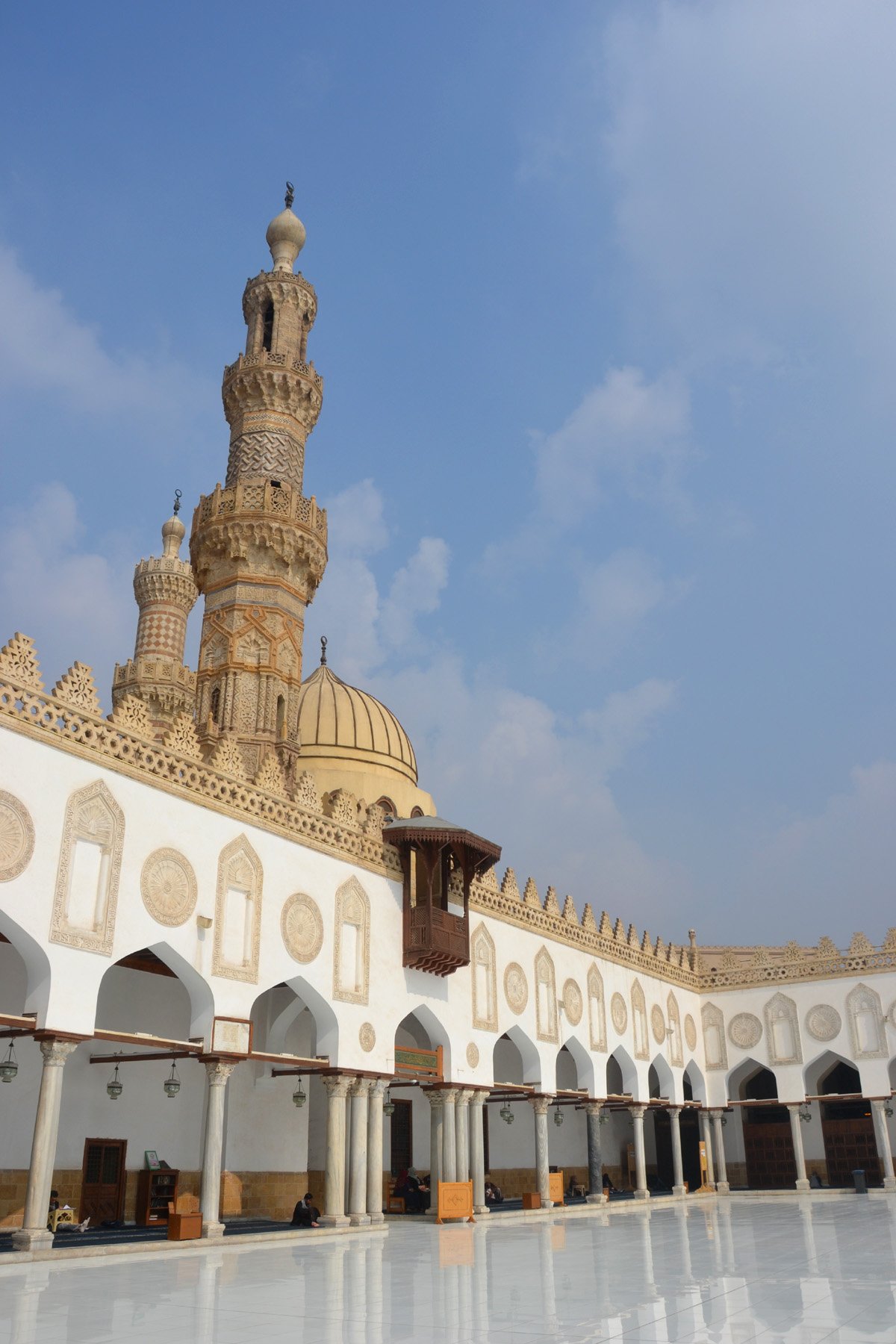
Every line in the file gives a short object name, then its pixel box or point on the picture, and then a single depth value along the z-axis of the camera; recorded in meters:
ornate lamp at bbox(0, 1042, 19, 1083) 14.62
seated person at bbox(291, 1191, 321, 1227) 16.69
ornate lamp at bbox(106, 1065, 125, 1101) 16.52
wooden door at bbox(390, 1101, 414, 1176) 23.67
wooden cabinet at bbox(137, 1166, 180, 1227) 17.09
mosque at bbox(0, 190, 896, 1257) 13.78
